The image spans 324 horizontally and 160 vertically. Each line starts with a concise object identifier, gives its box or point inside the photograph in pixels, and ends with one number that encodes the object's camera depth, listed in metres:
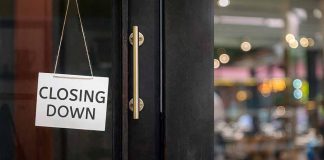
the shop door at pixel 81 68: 2.76
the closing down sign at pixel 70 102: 2.76
